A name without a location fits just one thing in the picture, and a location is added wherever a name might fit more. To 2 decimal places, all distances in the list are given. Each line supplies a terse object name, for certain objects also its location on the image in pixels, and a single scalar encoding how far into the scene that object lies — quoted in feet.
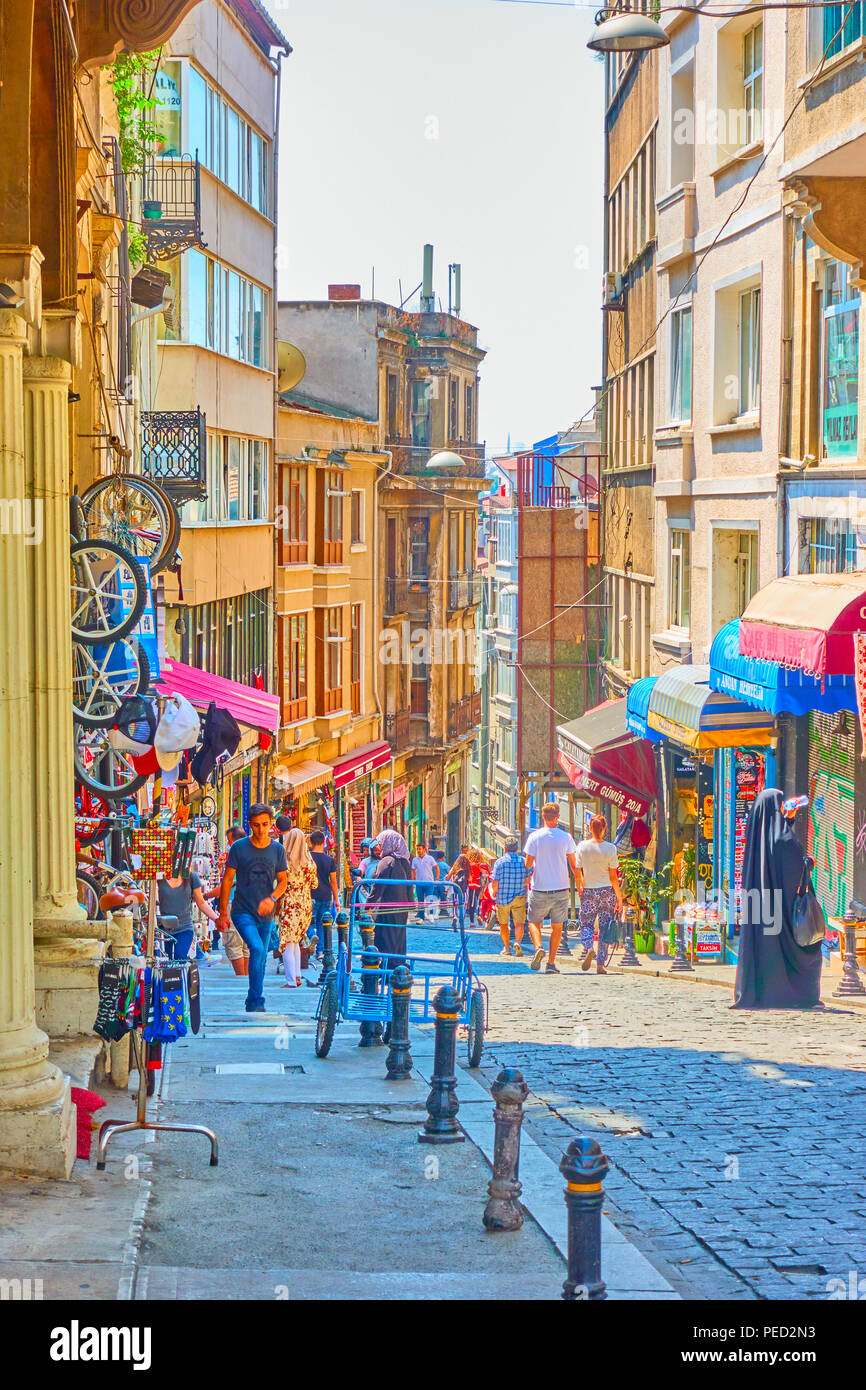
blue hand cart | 38.73
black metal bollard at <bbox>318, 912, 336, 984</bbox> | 39.22
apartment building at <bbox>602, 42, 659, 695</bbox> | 95.50
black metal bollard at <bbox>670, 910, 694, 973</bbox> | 63.62
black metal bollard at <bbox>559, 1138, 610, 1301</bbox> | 20.84
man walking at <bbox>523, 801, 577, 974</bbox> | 61.16
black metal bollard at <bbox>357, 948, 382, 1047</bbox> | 39.86
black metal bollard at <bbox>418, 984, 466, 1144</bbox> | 31.63
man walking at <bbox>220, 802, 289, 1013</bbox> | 45.85
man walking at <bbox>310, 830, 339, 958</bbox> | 61.00
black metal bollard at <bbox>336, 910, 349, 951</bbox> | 40.99
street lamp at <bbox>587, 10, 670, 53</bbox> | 55.88
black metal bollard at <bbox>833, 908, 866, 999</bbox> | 50.49
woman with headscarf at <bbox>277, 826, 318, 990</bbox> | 50.88
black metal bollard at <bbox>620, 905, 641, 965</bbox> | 66.64
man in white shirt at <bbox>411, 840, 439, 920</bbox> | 88.89
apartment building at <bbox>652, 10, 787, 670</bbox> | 66.33
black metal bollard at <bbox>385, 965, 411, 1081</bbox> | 37.09
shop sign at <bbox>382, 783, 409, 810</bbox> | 163.53
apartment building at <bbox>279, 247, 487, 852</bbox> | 157.58
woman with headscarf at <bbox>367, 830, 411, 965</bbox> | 41.34
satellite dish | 122.11
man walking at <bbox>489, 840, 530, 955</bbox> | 69.56
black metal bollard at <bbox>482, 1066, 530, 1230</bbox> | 25.75
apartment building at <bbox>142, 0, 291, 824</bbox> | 86.02
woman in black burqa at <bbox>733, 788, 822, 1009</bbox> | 47.70
